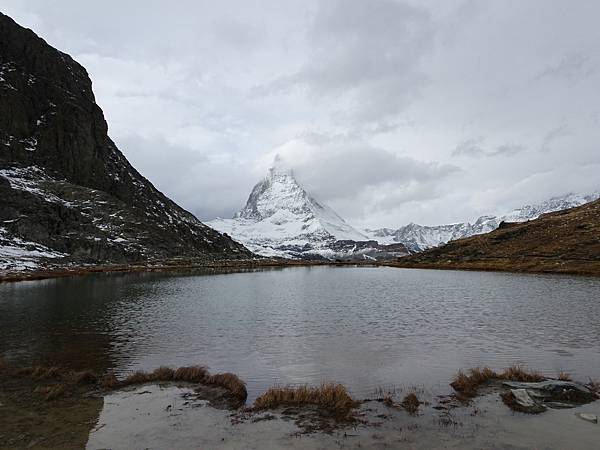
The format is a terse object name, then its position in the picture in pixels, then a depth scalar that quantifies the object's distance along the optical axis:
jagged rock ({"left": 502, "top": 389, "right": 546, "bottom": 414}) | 18.38
